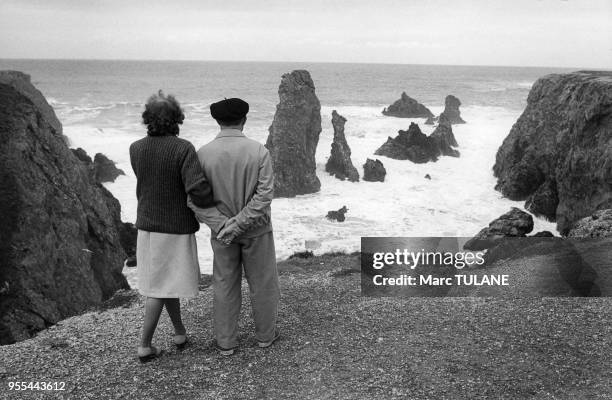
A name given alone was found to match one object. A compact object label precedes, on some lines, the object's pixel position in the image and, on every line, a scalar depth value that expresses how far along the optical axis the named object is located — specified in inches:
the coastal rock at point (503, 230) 452.4
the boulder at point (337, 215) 778.2
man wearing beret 189.2
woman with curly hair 183.8
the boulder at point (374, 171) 1039.0
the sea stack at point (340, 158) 1063.0
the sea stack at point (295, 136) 966.4
